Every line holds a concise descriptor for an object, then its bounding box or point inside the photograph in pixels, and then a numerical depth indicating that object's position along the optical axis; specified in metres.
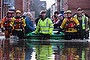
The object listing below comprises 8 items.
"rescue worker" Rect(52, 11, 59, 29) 24.00
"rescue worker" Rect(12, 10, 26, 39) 21.12
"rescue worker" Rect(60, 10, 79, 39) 20.72
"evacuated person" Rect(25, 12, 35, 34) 21.50
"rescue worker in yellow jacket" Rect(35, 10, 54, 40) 21.12
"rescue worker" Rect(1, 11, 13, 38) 21.64
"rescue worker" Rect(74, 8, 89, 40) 20.86
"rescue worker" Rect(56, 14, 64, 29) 22.75
